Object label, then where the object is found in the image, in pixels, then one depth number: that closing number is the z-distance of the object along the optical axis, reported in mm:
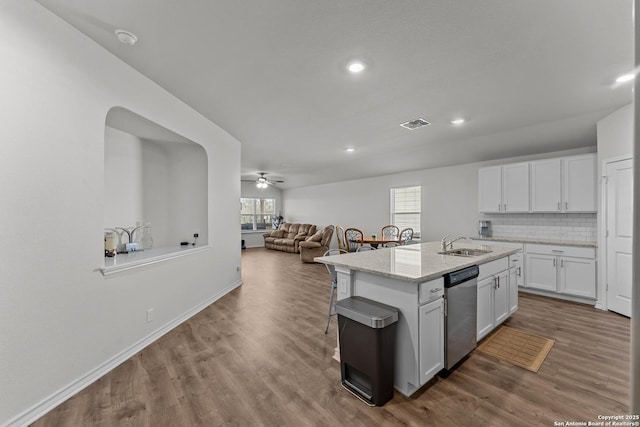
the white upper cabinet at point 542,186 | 4156
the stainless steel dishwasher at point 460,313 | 2279
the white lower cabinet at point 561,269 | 4008
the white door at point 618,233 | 3461
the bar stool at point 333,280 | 3117
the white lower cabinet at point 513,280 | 3361
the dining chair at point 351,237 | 7725
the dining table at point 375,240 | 6017
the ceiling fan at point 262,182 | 8158
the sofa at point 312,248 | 7598
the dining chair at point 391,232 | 7246
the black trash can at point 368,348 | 1963
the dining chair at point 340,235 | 8883
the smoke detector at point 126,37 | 2117
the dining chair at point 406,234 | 6699
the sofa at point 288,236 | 9359
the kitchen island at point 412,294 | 2041
